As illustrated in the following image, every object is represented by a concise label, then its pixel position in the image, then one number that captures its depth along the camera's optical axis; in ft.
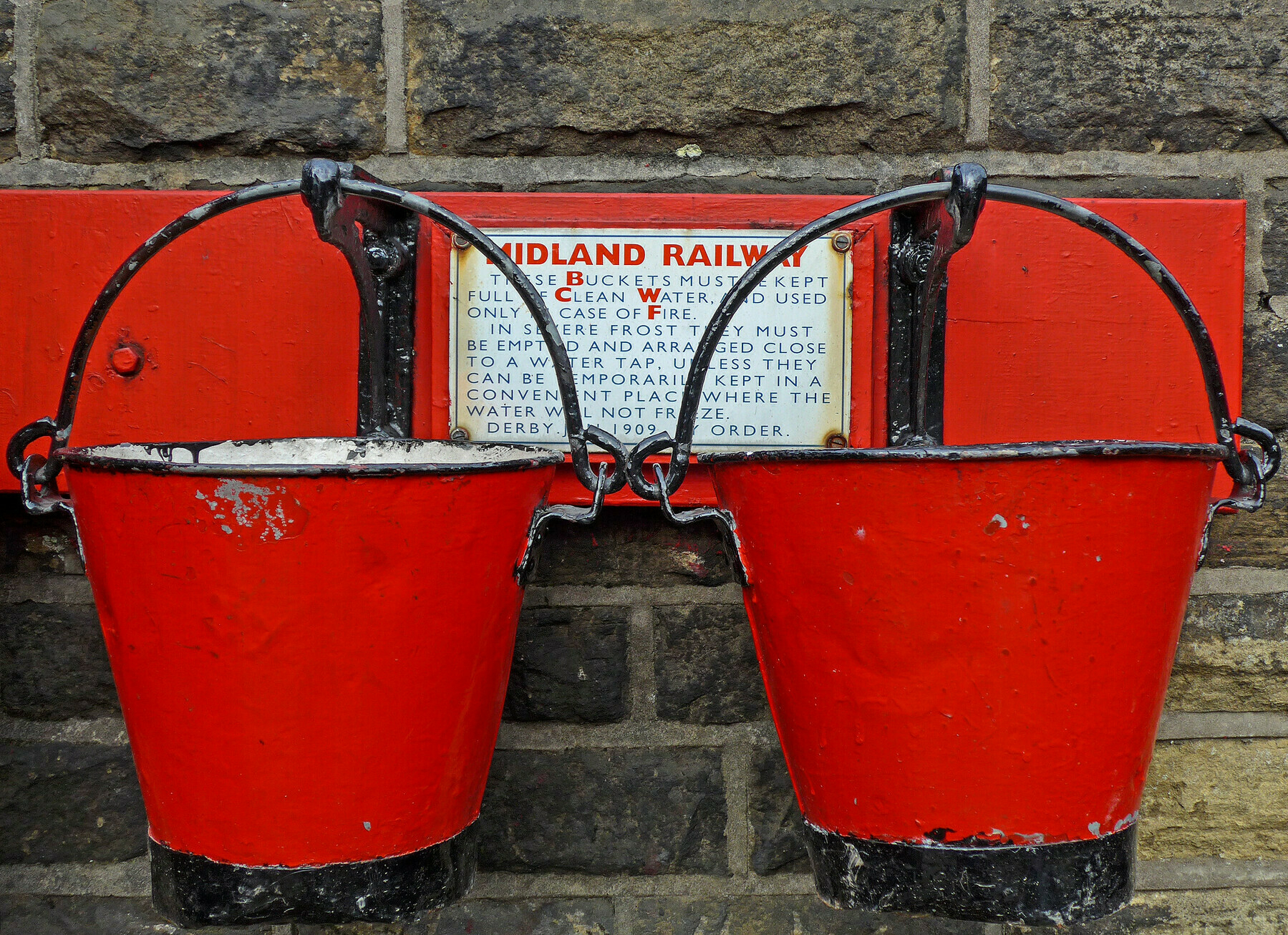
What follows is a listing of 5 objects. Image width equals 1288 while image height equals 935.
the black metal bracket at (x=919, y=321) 2.68
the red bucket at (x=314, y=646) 1.98
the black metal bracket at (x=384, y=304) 2.68
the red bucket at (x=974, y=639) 1.95
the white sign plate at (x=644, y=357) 2.90
